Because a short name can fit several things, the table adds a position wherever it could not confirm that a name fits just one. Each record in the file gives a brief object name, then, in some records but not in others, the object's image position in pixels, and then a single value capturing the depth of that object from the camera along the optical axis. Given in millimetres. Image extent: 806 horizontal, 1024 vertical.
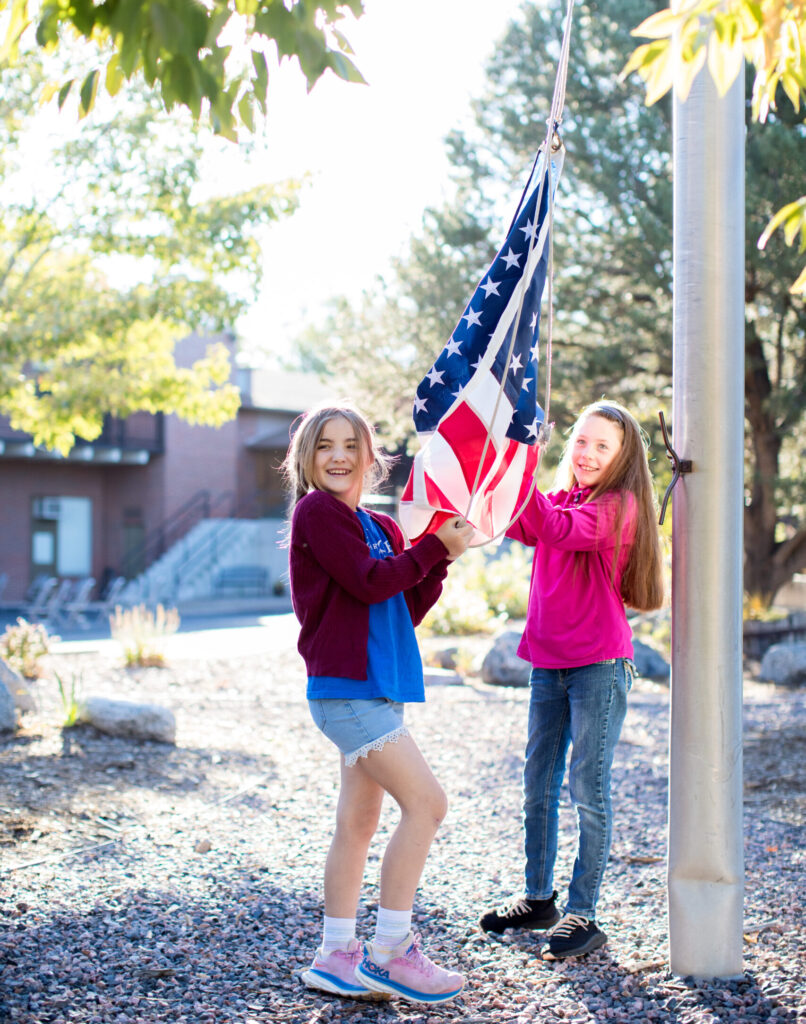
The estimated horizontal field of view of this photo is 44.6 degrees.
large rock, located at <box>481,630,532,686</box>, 10078
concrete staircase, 25031
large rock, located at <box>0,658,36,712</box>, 6919
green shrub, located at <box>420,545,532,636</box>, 14078
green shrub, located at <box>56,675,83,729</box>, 6510
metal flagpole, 2947
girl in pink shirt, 3137
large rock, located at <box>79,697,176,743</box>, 6438
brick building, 25766
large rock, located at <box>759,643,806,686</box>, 10531
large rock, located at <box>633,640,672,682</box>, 10711
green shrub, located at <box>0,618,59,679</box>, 9188
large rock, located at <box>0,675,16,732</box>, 6340
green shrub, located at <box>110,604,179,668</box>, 11094
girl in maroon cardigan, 2684
